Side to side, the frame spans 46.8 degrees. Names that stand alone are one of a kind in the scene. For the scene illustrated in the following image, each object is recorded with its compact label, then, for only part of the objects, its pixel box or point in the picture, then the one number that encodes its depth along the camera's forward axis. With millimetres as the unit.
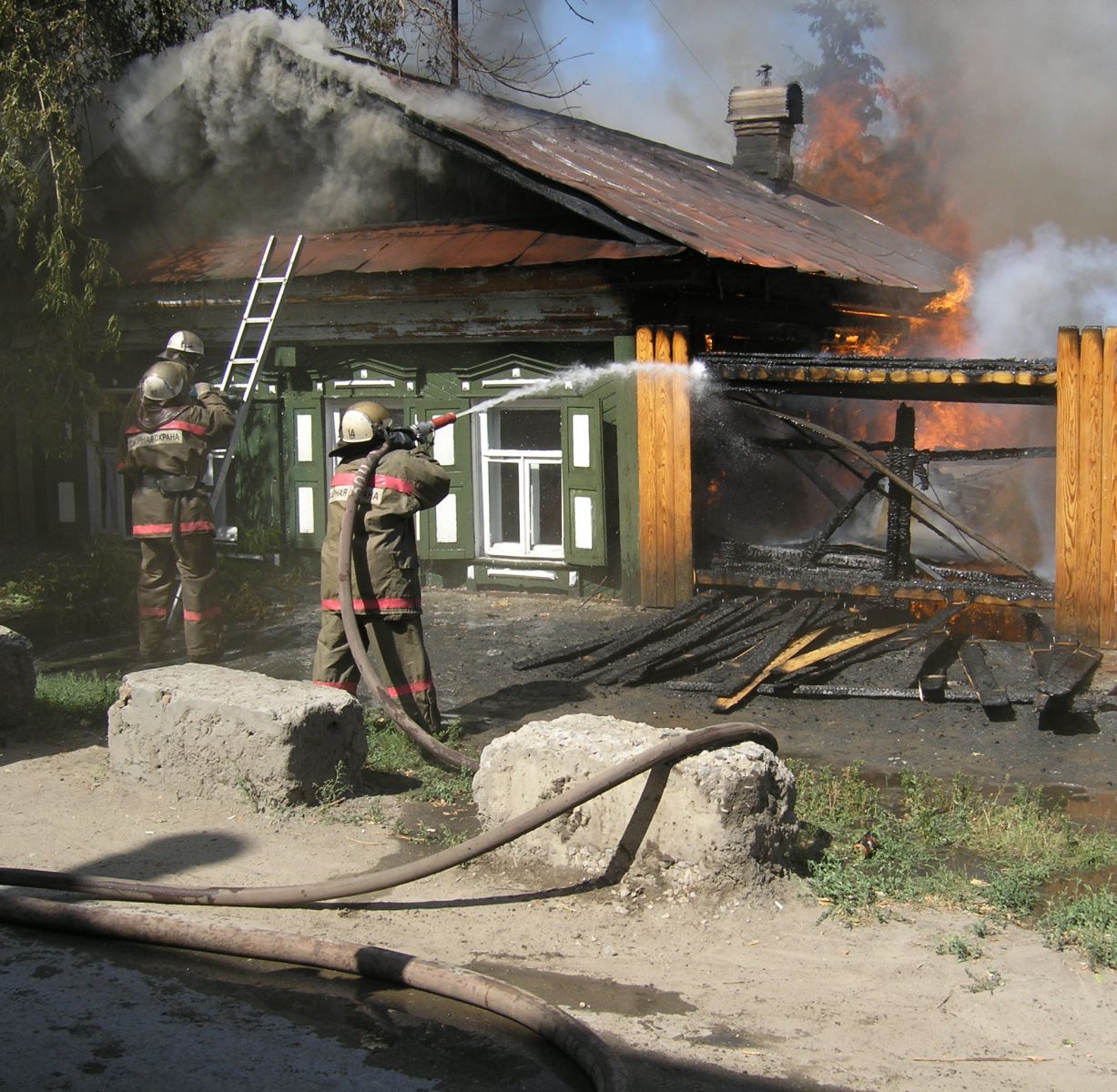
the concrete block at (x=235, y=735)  5746
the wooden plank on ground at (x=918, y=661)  8328
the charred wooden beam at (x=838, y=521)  9586
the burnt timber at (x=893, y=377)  8906
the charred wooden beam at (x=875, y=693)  7734
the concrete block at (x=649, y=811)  4789
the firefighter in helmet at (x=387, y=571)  6980
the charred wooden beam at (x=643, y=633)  9055
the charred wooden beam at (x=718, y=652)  8852
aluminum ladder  10511
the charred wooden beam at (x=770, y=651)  8172
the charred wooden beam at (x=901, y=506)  9453
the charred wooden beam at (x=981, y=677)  7574
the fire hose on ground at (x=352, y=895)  3756
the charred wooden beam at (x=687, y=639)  8750
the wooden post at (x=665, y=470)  10766
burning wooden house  10320
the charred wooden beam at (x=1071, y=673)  7441
